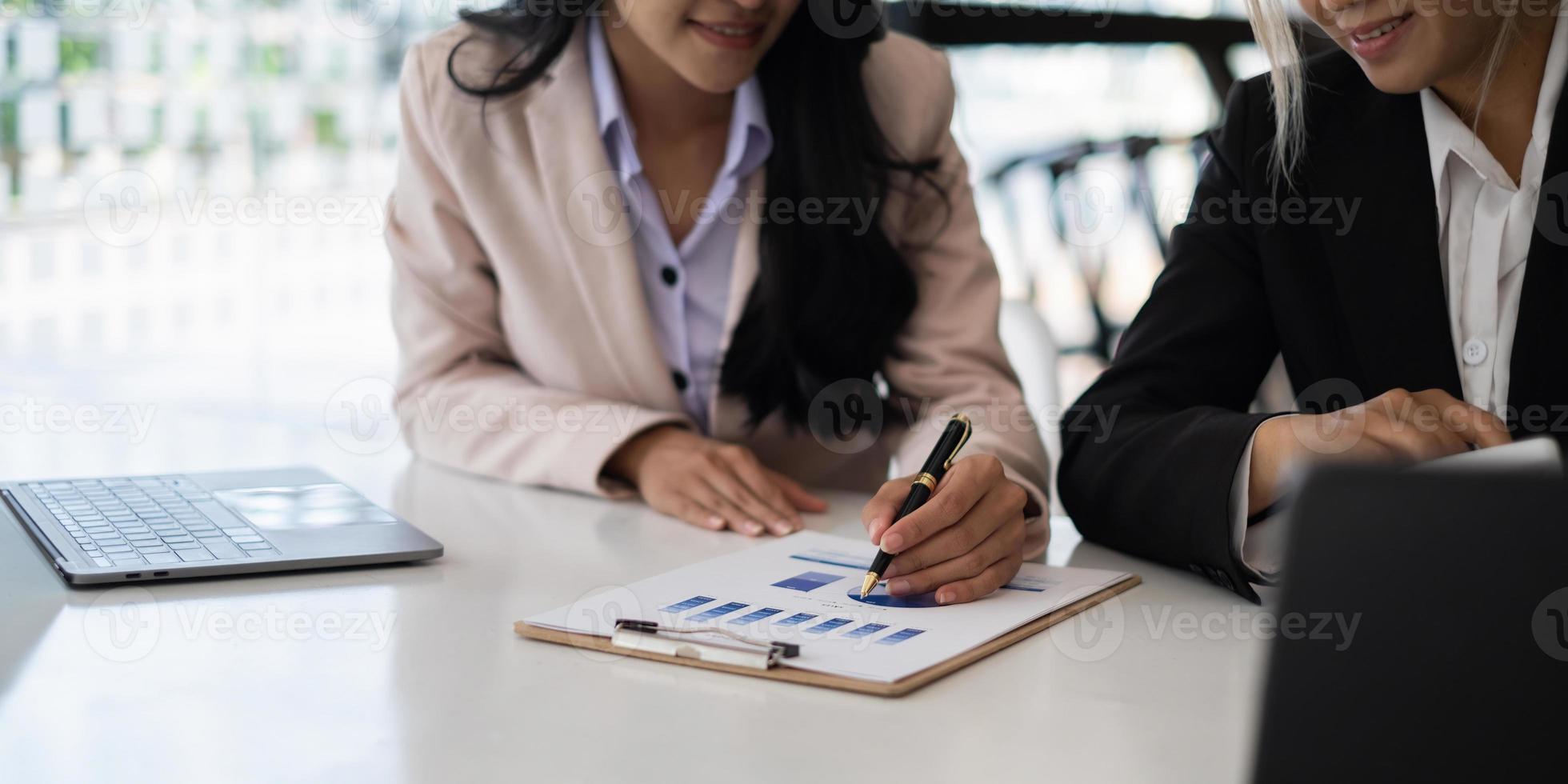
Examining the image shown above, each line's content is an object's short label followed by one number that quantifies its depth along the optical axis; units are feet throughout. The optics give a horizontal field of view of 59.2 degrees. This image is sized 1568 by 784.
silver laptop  3.39
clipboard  2.65
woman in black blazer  3.54
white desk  2.34
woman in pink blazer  4.88
